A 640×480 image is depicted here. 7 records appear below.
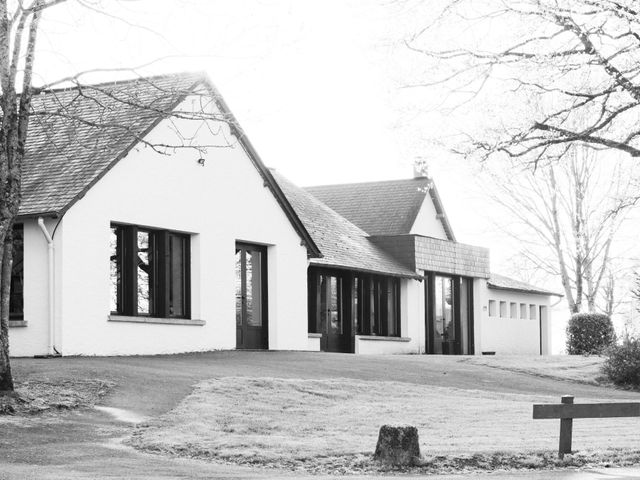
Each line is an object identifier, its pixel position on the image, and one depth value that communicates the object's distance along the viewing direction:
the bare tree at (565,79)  22.59
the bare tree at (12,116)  16.34
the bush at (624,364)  26.58
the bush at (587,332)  40.66
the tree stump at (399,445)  12.81
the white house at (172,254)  23.25
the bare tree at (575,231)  49.81
